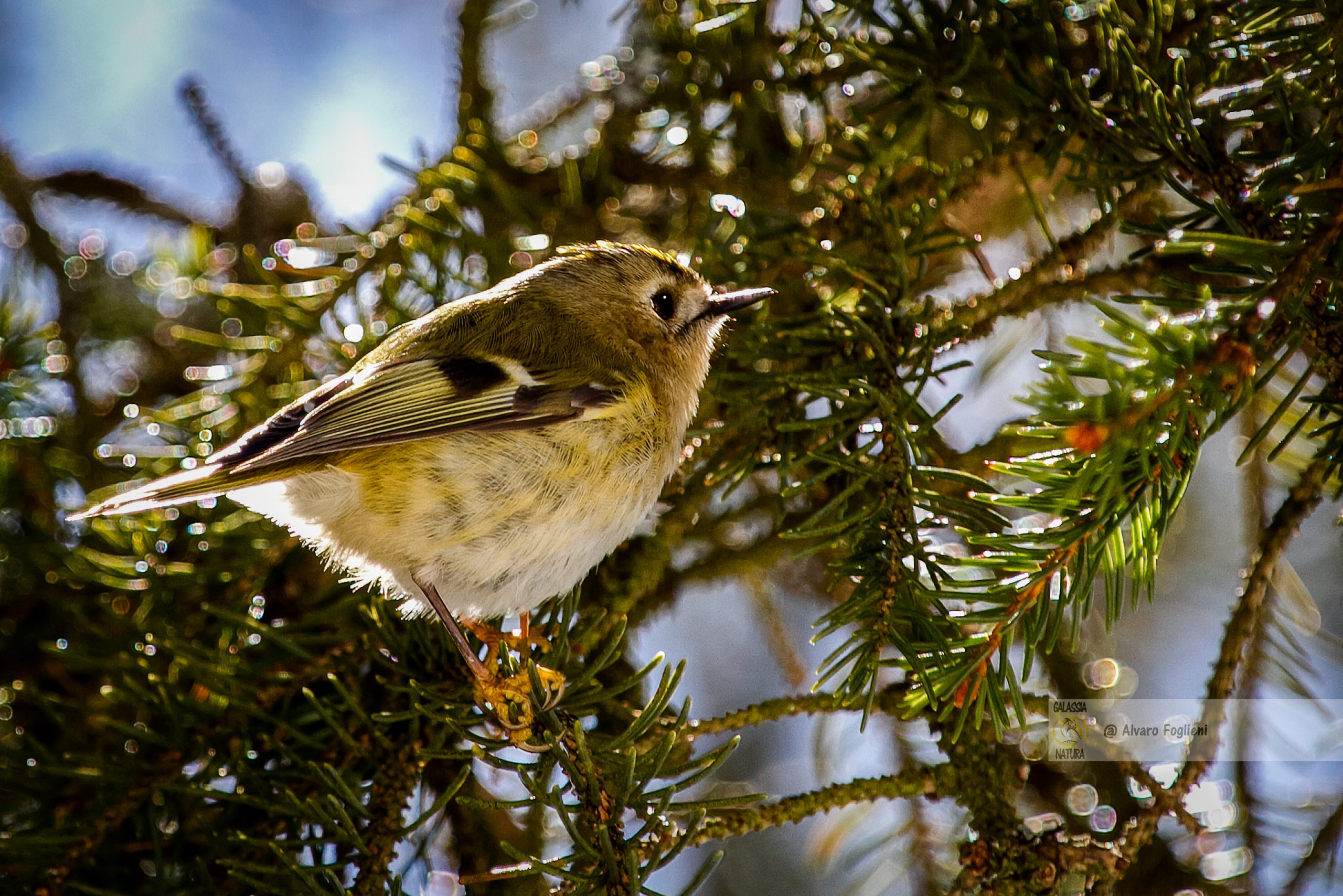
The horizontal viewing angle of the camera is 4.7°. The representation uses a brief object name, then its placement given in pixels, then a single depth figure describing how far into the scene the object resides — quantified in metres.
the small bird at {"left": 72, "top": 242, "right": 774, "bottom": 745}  2.19
